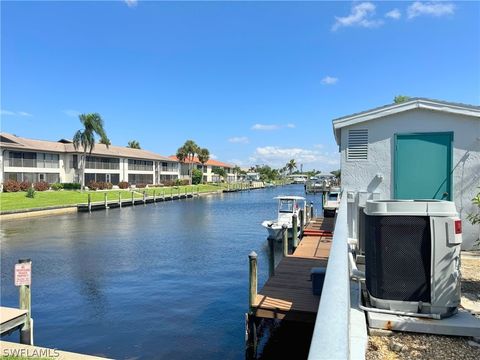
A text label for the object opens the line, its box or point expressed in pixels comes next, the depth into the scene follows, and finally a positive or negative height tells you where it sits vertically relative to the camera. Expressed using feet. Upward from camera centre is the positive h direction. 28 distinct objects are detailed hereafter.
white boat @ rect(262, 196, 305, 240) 80.28 -8.36
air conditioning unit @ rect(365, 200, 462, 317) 14.33 -3.00
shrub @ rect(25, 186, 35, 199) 145.79 -4.68
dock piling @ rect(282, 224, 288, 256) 51.69 -8.91
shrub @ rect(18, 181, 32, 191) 162.30 -1.34
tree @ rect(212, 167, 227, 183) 387.96 +8.86
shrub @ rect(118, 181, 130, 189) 225.15 -2.27
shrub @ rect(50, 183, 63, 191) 183.73 -2.10
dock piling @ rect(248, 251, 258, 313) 28.54 -7.74
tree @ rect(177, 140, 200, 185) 311.06 +25.47
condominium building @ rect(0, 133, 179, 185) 169.70 +10.51
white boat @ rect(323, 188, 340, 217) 96.24 -6.89
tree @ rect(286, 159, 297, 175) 642.22 +25.49
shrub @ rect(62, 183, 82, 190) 191.27 -2.25
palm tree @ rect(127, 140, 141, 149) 349.82 +34.62
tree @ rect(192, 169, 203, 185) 322.14 +3.10
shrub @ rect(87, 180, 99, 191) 201.67 -1.95
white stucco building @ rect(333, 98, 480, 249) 28.73 +1.97
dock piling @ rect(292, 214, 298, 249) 63.80 -8.56
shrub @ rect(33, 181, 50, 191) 170.60 -1.86
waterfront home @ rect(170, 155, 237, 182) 328.29 +11.39
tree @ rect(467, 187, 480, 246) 20.12 -1.23
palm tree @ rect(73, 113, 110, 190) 190.70 +24.77
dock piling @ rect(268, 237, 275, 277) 53.95 -12.35
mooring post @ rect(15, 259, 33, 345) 30.86 -9.56
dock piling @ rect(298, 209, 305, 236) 73.03 -7.97
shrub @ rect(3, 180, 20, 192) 155.45 -1.59
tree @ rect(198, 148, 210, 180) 336.68 +23.15
